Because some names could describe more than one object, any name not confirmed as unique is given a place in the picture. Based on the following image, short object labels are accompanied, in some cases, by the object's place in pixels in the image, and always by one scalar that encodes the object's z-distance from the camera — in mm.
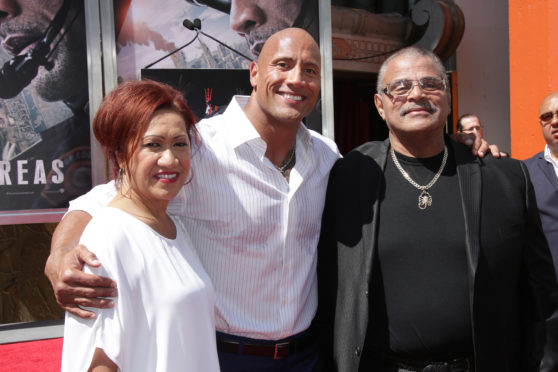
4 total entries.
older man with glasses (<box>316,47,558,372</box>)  1869
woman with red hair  1295
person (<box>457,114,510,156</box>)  5398
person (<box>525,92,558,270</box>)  3213
